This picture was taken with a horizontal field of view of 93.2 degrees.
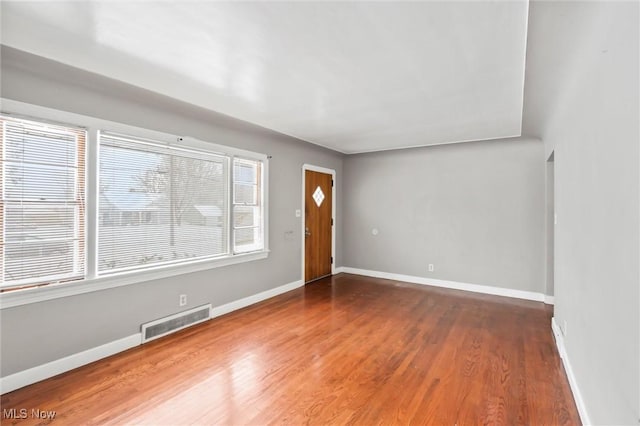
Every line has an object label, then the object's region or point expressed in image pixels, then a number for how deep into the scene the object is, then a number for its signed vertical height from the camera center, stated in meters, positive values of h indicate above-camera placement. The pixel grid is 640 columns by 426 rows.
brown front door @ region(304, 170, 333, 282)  5.40 -0.20
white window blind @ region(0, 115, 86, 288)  2.25 +0.08
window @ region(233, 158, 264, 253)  4.10 +0.11
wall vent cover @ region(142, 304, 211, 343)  3.08 -1.20
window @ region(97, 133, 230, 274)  2.83 +0.09
